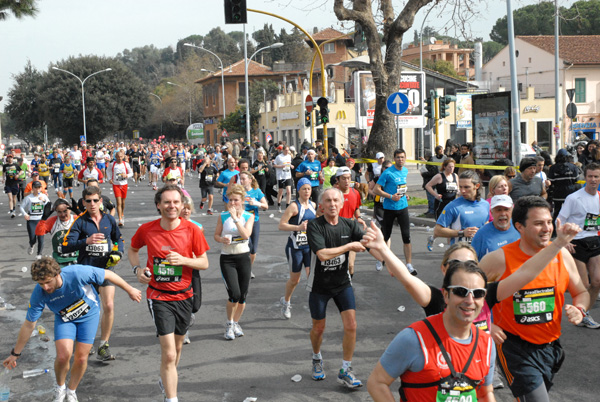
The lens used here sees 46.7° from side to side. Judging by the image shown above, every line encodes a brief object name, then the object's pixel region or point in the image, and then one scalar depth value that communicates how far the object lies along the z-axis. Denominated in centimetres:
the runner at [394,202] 1079
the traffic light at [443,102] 2600
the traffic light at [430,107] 2684
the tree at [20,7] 1636
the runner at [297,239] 813
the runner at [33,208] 1380
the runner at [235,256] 761
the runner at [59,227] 757
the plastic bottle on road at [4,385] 620
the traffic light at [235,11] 1805
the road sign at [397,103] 1770
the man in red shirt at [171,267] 570
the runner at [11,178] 2209
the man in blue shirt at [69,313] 564
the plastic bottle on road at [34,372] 677
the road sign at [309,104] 2477
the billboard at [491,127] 1755
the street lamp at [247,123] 3581
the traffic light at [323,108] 2359
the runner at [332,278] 607
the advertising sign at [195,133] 6450
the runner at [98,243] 716
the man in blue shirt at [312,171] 1766
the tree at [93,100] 7425
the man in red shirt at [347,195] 909
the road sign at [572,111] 2852
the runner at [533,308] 423
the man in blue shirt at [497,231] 542
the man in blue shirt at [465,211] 750
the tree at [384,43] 2009
